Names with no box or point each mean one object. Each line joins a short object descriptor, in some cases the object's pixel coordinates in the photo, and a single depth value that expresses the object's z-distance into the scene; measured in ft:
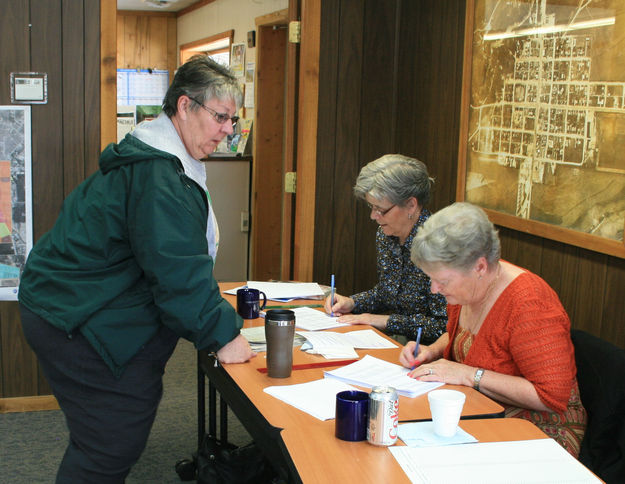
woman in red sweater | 6.20
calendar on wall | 29.99
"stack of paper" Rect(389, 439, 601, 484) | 4.52
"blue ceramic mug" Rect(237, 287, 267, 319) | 8.50
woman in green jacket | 6.07
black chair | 5.99
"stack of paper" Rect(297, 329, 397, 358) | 7.30
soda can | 4.97
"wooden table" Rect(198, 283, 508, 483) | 4.72
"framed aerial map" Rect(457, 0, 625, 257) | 8.01
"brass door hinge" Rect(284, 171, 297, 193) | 13.38
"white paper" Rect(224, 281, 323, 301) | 9.59
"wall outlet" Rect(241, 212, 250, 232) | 20.53
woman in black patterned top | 8.59
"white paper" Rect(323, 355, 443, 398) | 6.23
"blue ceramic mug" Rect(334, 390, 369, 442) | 5.05
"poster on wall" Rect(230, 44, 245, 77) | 21.29
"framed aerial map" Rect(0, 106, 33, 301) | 11.42
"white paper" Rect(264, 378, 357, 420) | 5.67
